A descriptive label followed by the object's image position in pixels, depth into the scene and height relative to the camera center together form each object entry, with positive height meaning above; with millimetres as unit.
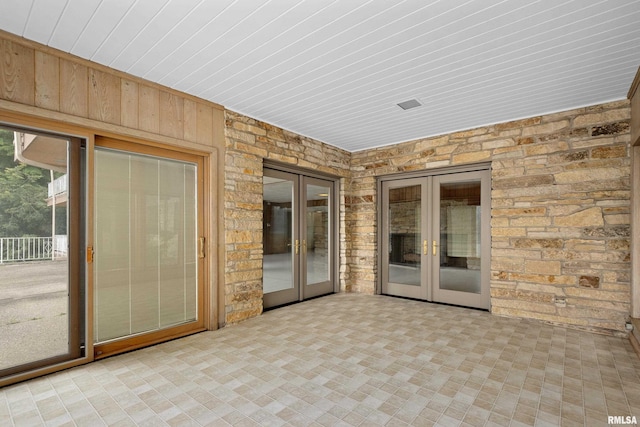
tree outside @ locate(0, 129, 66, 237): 2541 +161
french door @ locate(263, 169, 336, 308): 4750 -347
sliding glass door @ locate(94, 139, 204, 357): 3066 -308
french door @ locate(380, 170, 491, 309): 4727 -370
